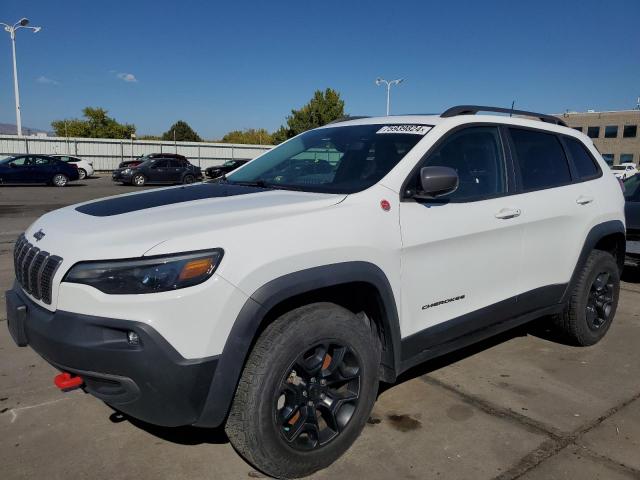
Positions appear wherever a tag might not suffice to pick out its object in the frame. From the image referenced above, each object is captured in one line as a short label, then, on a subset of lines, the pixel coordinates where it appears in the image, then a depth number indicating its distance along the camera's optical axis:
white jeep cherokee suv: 2.12
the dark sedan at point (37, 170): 23.42
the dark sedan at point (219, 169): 28.21
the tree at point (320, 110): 49.34
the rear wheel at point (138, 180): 26.17
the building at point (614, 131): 64.56
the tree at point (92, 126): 61.44
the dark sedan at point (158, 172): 26.19
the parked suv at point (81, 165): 29.48
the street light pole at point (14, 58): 35.19
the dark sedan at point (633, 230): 6.31
